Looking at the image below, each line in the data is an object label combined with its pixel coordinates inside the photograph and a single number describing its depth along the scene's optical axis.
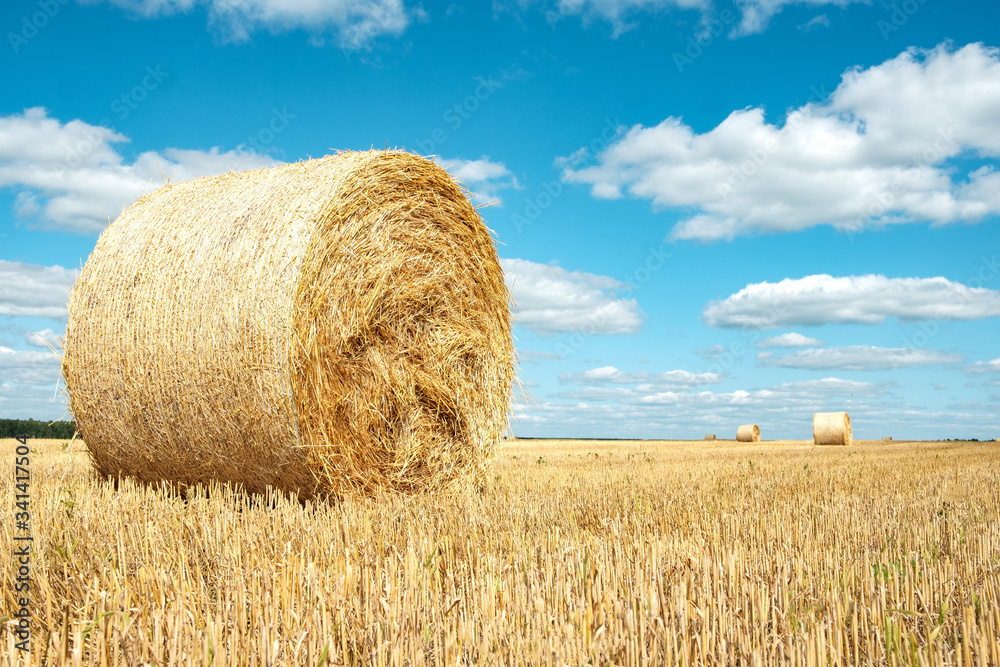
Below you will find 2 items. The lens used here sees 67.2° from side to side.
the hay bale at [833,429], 22.77
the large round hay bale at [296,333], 6.08
